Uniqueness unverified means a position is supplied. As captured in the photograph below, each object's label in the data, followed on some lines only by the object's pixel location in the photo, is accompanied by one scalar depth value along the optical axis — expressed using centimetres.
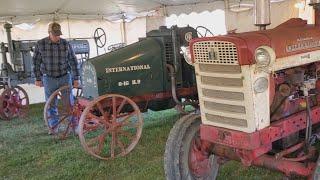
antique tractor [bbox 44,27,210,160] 389
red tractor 220
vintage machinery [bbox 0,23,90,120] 633
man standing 491
